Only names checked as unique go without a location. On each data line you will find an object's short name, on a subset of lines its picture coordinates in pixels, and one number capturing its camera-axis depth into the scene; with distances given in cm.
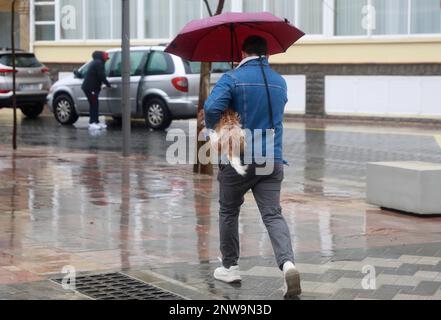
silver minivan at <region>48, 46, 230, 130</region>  2078
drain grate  683
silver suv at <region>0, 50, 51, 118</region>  2453
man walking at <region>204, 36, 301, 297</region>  699
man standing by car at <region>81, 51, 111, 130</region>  2138
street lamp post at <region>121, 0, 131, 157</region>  1556
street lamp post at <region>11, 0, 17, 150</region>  1603
